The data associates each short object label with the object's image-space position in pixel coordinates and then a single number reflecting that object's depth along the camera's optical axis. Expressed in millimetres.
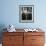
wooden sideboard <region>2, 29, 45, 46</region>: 1796
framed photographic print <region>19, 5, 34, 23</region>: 2026
